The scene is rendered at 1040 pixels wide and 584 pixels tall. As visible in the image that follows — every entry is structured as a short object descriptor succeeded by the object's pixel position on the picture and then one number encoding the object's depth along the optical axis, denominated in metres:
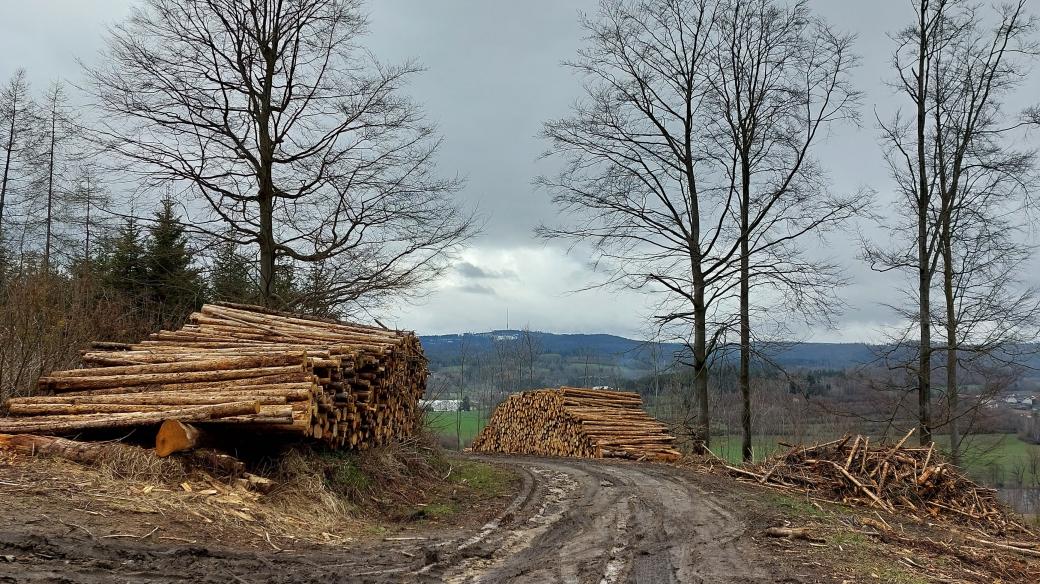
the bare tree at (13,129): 22.00
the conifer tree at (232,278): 16.05
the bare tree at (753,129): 18.06
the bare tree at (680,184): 18.86
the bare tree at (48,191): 21.48
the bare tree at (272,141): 14.75
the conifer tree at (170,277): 16.66
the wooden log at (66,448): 7.12
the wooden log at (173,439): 7.36
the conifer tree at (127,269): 17.59
